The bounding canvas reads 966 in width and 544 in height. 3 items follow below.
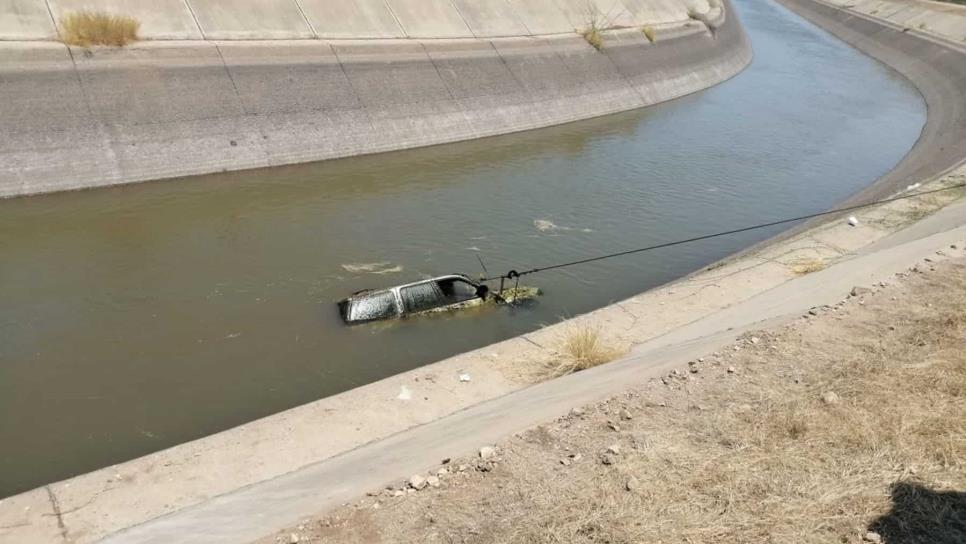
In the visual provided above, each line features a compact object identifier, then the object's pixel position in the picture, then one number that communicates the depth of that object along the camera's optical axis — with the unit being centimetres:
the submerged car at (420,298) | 1081
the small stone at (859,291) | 1005
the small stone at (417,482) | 604
